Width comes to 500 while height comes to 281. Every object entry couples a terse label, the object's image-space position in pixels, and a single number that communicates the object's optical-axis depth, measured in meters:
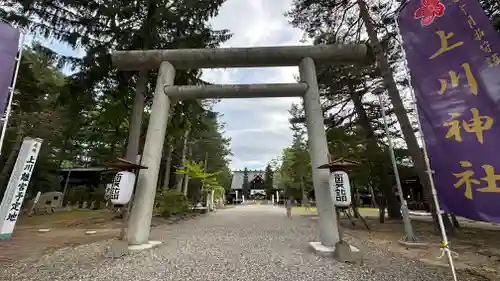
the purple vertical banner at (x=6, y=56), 3.25
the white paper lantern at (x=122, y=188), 5.61
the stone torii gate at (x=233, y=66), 6.52
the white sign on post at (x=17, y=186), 7.43
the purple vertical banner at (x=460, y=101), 2.74
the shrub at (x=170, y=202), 15.25
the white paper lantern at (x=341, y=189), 5.20
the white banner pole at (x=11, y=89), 3.22
